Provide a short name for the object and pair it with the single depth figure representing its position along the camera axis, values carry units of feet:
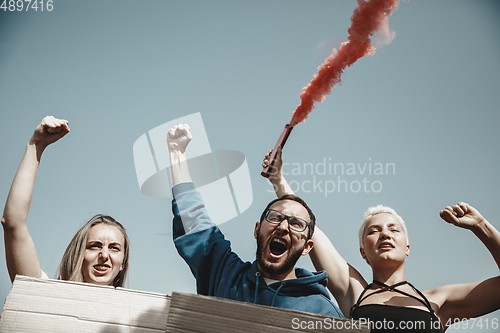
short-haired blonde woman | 9.04
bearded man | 8.87
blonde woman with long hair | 7.75
